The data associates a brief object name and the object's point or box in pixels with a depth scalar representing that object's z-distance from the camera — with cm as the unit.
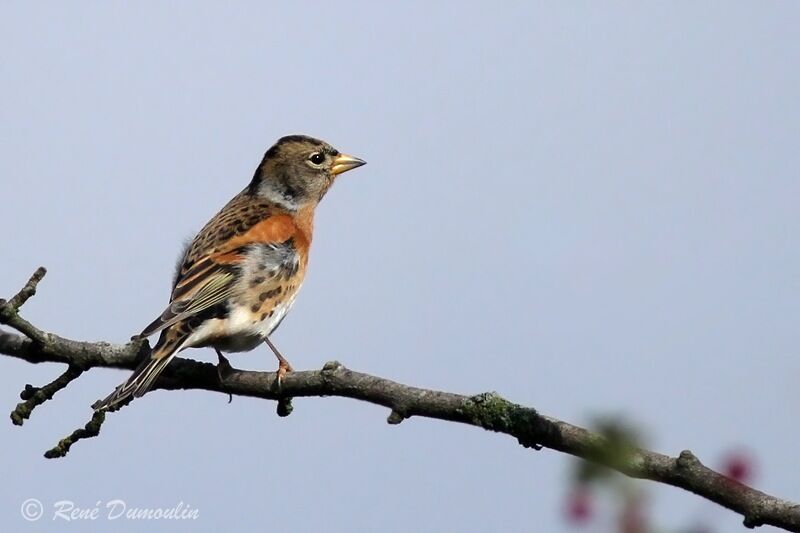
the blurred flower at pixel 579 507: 433
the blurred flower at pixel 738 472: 500
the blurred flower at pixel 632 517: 426
